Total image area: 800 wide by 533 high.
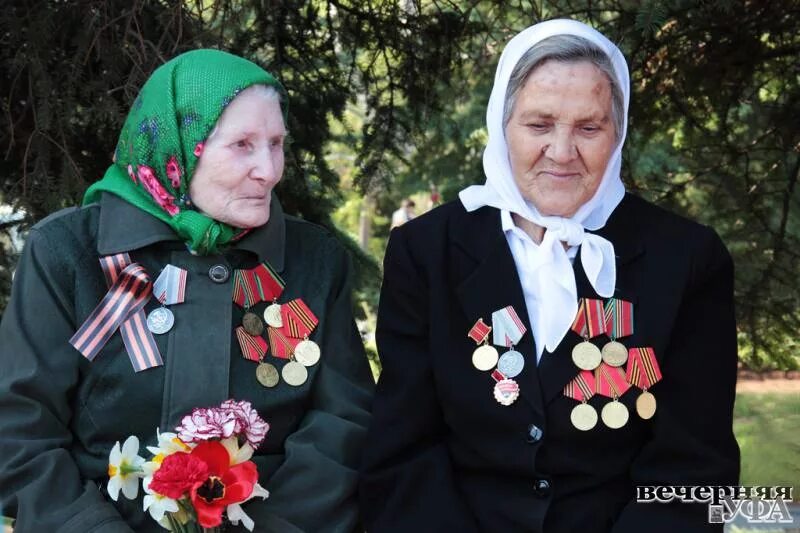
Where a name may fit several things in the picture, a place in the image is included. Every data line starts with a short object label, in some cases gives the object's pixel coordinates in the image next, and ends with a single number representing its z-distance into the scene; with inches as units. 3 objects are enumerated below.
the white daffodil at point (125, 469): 116.4
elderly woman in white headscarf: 122.6
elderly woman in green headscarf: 122.7
